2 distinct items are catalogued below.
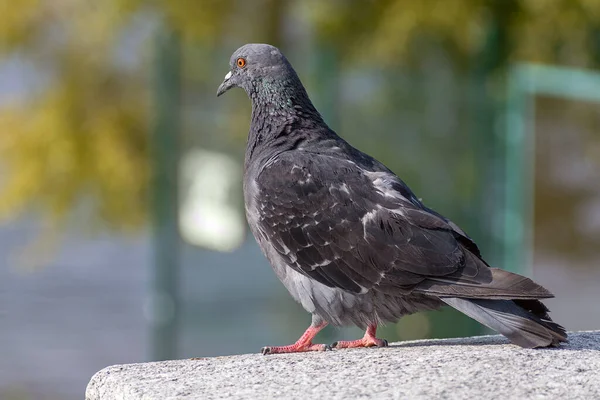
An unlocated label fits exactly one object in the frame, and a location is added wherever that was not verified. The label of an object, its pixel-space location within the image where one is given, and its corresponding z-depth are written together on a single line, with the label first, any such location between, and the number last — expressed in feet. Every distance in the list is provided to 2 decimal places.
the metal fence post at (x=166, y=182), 64.95
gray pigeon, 28.12
